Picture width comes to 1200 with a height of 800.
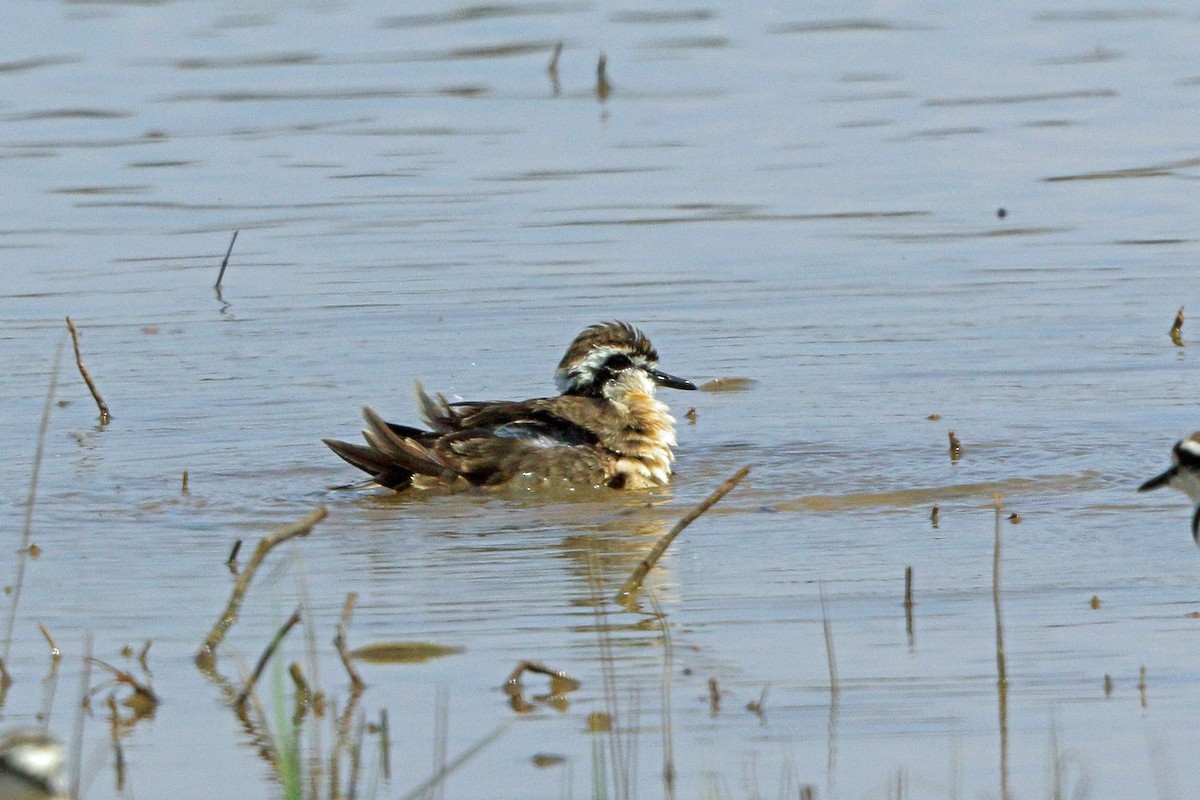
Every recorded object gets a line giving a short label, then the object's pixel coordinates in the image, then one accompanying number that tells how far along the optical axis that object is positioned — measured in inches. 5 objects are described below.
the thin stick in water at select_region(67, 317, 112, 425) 845.2
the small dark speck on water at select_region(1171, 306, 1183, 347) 951.0
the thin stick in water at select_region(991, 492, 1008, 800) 490.6
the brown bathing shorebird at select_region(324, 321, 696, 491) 806.5
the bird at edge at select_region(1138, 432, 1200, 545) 582.6
